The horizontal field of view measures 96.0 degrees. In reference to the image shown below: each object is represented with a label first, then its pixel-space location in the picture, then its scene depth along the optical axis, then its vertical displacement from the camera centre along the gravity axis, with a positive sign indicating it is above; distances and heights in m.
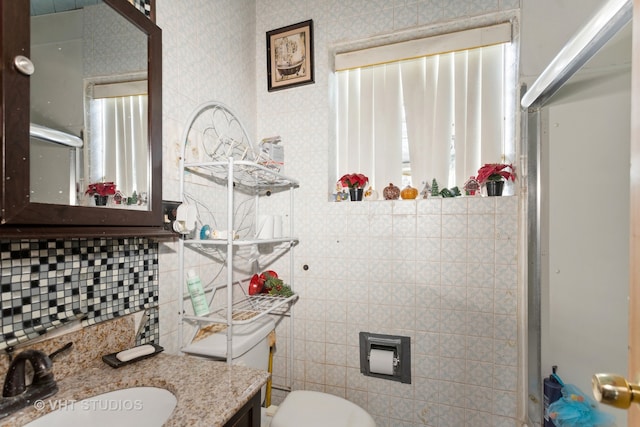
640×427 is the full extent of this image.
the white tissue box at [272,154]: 1.55 +0.32
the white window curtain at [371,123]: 1.67 +0.53
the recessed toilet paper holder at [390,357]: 1.50 -0.77
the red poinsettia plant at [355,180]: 1.62 +0.18
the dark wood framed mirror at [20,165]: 0.60 +0.10
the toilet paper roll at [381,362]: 1.49 -0.78
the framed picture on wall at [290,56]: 1.70 +0.95
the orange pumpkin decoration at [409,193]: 1.55 +0.10
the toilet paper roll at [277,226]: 1.49 -0.08
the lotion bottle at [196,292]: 1.20 -0.33
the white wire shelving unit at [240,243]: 1.16 -0.16
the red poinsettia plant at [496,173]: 1.38 +0.19
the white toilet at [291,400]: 1.18 -0.86
